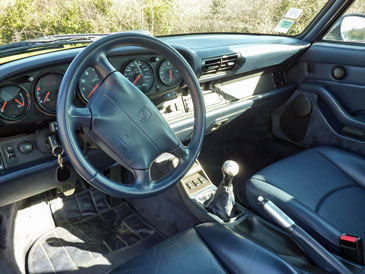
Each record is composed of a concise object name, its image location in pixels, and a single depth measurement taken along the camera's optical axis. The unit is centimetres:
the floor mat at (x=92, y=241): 187
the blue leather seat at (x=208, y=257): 115
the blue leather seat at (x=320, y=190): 151
